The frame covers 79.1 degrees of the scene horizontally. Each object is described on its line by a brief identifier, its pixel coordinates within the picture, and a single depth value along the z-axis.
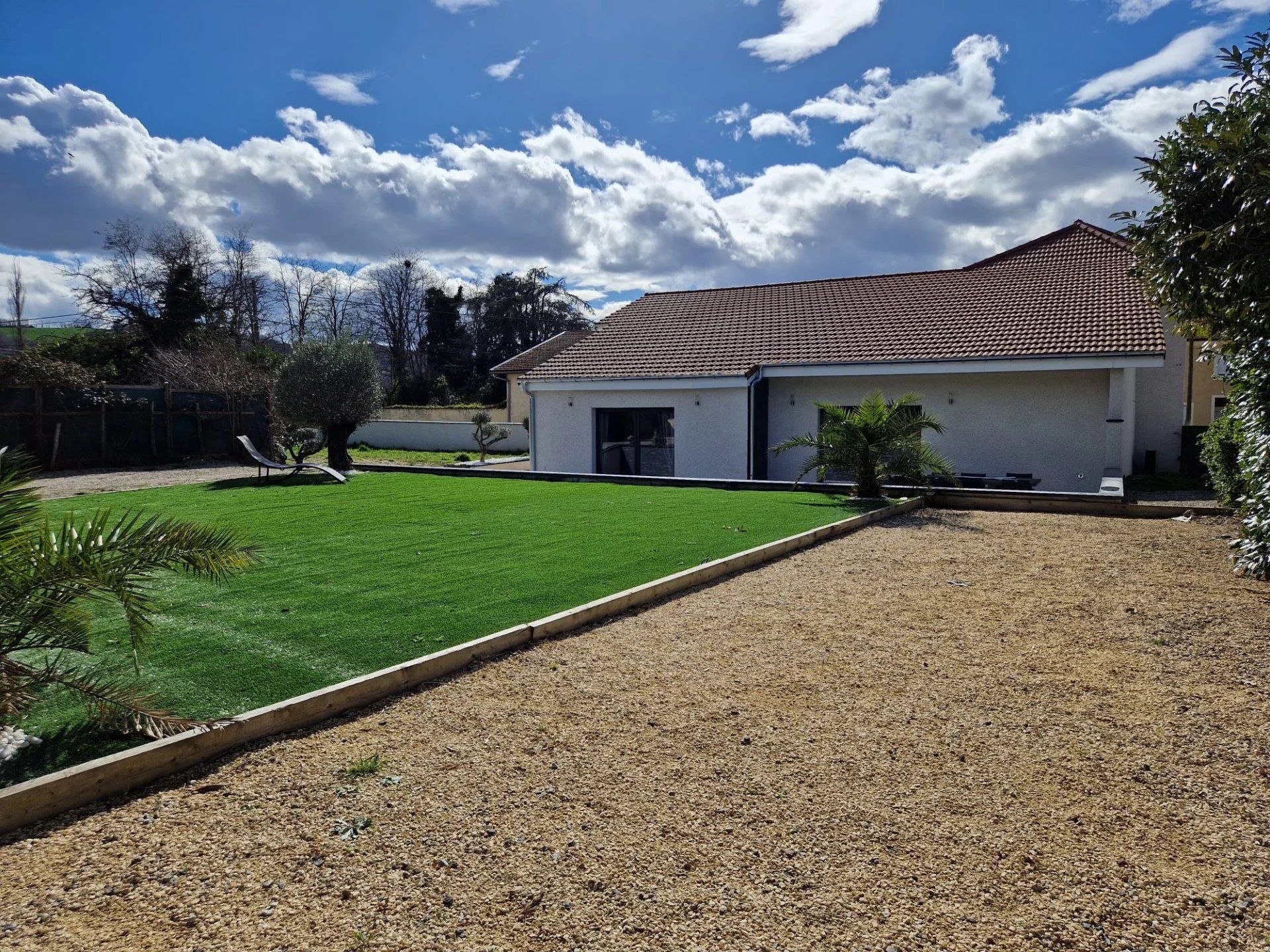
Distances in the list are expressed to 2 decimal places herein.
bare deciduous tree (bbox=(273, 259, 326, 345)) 47.91
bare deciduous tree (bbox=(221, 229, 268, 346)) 40.34
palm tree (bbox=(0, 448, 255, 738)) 3.51
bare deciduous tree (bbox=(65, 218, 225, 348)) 33.44
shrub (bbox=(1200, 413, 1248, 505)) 10.70
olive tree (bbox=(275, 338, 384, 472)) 20.55
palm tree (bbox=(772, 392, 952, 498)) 12.59
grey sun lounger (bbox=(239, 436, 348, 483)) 15.28
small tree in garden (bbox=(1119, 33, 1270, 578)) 6.48
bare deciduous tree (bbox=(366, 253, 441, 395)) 54.94
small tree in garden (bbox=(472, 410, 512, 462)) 27.12
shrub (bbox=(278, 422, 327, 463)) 19.88
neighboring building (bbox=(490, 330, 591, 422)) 37.22
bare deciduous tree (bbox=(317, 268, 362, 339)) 50.16
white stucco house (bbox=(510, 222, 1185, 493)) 16.02
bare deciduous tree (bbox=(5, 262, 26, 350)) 41.91
